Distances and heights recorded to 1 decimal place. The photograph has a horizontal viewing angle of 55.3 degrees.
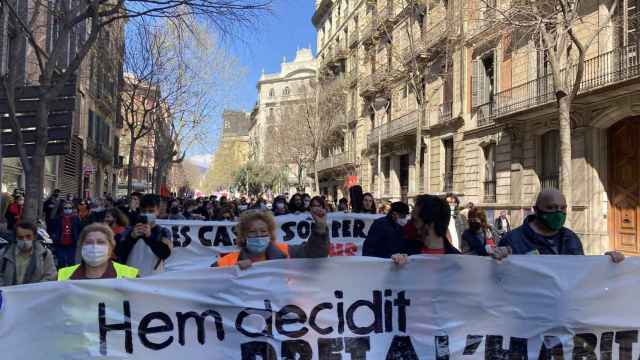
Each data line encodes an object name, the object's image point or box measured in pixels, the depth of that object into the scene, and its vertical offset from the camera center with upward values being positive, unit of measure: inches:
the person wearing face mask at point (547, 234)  176.1 -5.0
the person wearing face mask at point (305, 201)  489.5 +11.5
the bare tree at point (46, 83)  402.6 +88.7
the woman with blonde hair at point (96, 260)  164.4 -13.0
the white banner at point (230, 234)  388.8 -13.3
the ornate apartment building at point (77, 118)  421.4 +156.0
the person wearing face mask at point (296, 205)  478.3 +7.7
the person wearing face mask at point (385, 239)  189.0 -7.5
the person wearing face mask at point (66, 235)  425.1 -16.6
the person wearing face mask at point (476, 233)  271.3 -8.3
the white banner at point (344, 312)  153.7 -26.1
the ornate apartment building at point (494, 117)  663.1 +145.8
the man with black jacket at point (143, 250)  219.0 -13.4
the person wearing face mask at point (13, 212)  600.1 -1.0
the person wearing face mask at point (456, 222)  407.4 -4.0
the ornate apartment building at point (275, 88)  4483.0 +981.5
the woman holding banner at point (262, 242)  169.9 -7.7
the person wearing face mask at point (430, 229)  171.0 -3.5
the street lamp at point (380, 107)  1340.7 +252.6
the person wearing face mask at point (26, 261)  207.3 -17.2
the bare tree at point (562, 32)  544.1 +186.7
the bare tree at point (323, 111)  1780.3 +307.8
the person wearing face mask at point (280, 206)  508.4 +7.1
